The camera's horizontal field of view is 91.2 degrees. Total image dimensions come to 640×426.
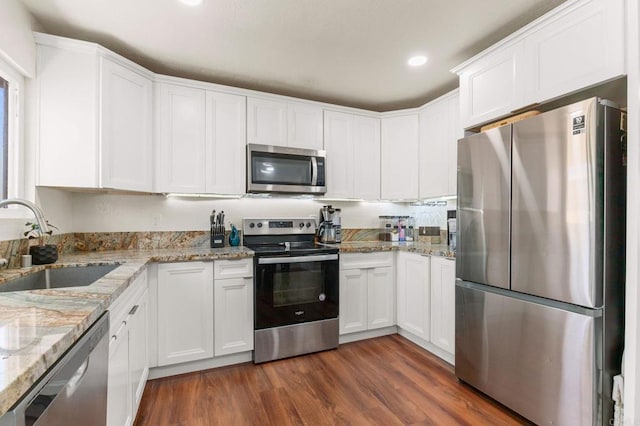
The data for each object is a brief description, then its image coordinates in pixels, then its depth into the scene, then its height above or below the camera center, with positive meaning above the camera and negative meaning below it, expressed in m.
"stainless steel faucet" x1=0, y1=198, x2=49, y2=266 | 1.36 +0.03
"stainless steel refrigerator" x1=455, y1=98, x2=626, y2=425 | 1.56 -0.27
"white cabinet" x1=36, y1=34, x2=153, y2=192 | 2.10 +0.69
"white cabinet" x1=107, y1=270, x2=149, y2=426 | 1.38 -0.74
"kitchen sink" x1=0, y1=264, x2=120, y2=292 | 1.79 -0.38
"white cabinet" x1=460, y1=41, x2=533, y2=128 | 2.00 +0.89
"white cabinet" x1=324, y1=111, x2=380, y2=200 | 3.28 +0.63
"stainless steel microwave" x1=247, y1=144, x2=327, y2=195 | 2.87 +0.42
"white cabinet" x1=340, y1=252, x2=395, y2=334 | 3.01 -0.77
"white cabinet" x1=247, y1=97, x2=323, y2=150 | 2.94 +0.88
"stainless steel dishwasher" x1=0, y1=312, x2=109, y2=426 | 0.68 -0.48
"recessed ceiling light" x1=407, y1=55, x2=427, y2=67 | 2.49 +1.25
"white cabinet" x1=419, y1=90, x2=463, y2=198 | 2.83 +0.67
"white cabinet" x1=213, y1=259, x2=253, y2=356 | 2.54 -0.76
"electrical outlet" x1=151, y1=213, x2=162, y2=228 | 2.88 -0.05
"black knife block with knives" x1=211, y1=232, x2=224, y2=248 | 2.86 -0.24
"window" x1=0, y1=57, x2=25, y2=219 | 1.92 +0.44
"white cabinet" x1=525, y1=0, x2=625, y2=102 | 1.54 +0.90
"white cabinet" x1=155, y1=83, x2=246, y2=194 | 2.64 +0.64
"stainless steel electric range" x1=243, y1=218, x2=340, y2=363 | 2.64 -0.75
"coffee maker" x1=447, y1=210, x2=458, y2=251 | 2.83 -0.17
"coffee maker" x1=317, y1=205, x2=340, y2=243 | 3.26 -0.13
